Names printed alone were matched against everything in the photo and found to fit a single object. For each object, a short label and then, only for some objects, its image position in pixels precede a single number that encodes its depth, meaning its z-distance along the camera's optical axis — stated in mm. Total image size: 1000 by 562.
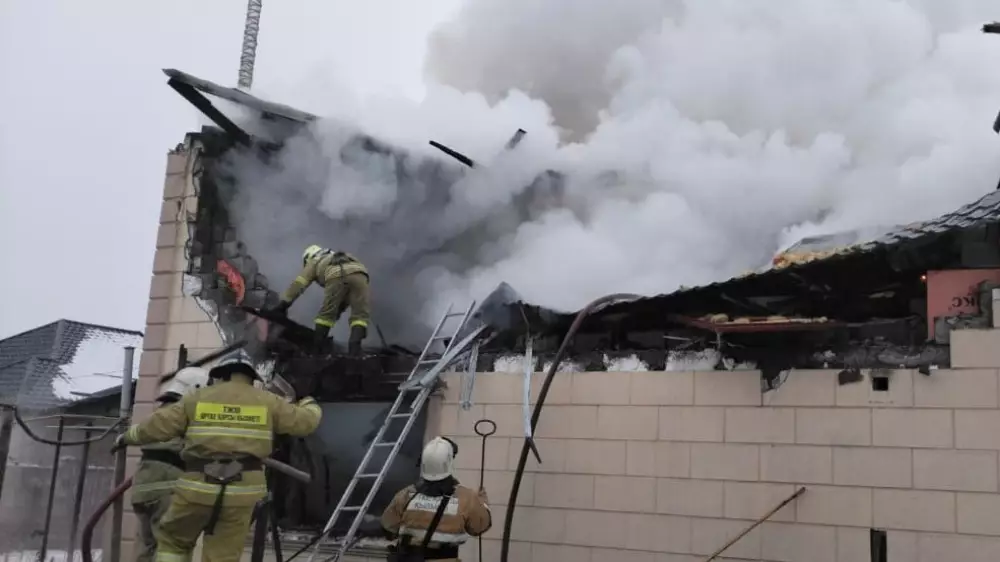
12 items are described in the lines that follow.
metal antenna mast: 10812
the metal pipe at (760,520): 5242
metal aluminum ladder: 6195
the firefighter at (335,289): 7191
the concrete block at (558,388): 6164
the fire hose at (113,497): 4863
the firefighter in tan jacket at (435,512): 4773
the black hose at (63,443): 6650
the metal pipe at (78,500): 7795
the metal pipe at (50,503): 7527
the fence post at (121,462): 6535
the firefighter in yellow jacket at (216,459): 4613
